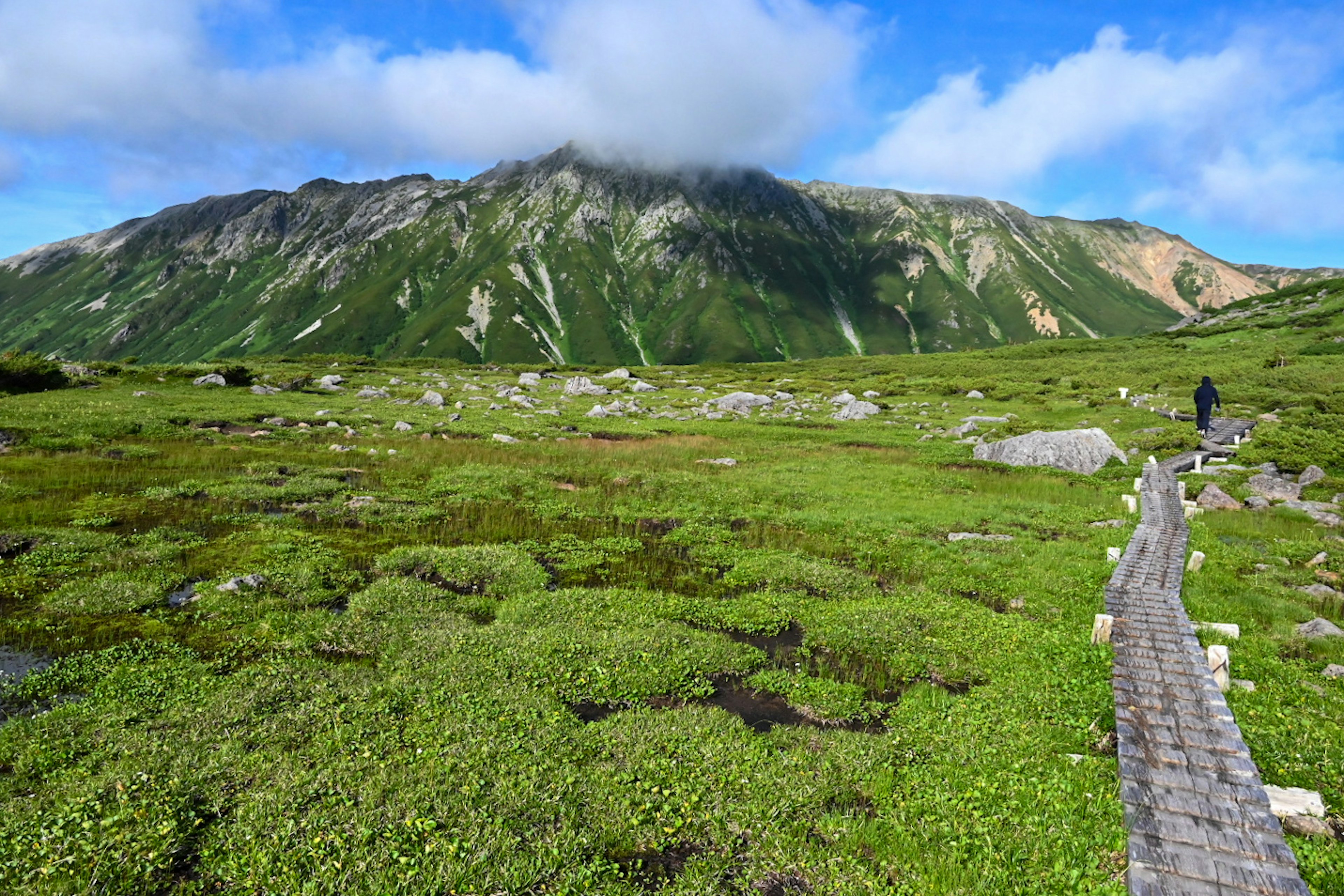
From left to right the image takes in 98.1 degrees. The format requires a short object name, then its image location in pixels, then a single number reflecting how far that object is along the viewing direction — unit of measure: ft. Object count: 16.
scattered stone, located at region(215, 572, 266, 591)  60.34
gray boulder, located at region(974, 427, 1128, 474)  138.62
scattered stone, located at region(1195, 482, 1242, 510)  102.12
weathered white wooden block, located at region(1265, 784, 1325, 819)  32.96
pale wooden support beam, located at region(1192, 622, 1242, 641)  54.65
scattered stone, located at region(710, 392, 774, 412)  269.64
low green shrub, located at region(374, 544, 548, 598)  68.64
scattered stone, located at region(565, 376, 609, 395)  324.39
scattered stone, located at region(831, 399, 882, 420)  236.22
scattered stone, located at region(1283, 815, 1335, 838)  32.32
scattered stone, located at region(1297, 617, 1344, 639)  54.39
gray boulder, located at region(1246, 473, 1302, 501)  103.30
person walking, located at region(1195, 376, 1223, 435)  140.26
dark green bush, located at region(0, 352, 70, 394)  185.16
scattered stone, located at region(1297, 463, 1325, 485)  106.01
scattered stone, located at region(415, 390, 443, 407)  246.27
